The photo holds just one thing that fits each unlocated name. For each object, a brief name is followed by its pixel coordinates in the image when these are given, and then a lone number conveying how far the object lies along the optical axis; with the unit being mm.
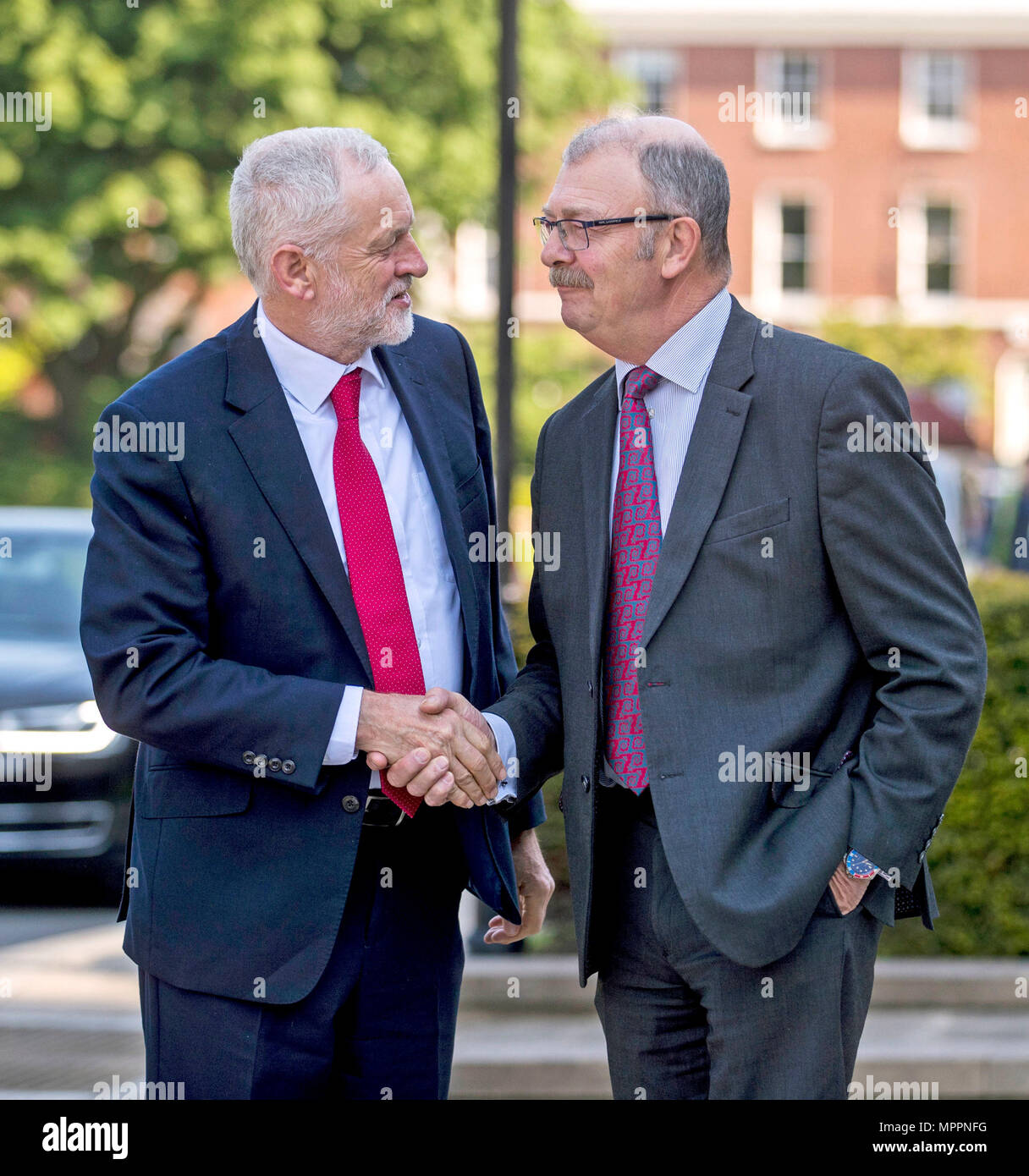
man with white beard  2682
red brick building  32250
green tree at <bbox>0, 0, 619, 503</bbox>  16703
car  7254
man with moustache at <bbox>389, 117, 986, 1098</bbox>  2580
